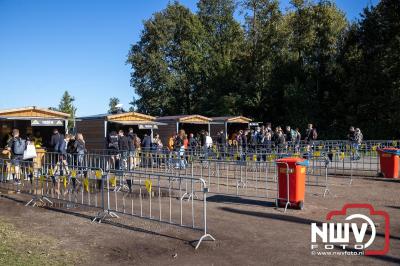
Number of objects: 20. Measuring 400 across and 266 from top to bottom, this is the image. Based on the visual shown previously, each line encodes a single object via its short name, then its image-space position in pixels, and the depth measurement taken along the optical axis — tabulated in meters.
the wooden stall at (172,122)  26.53
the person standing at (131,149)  17.65
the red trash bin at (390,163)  16.34
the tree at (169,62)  48.84
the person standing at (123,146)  17.66
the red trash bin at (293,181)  10.45
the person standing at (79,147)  15.63
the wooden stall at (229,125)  30.20
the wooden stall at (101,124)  22.23
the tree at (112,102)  76.79
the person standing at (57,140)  15.88
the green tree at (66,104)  72.88
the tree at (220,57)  45.59
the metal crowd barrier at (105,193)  9.59
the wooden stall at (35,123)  19.19
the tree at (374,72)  34.66
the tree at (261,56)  43.94
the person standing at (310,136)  22.42
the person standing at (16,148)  14.38
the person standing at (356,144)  20.64
